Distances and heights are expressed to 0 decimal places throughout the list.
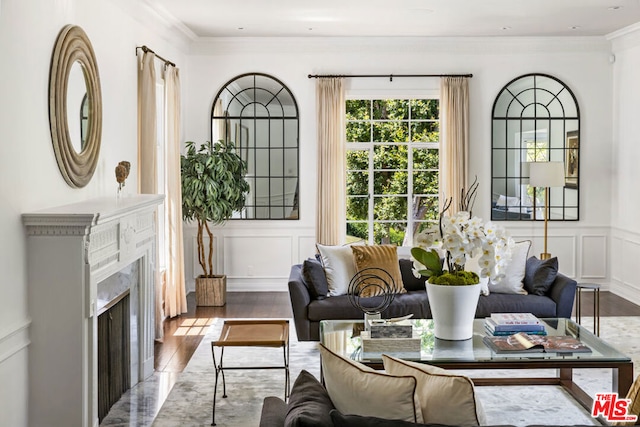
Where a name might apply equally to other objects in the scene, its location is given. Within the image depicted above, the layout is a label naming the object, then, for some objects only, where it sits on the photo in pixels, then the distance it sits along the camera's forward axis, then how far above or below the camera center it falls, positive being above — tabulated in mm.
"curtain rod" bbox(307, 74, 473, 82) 8938 +1390
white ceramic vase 4340 -678
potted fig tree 8008 -5
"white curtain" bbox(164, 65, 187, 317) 7457 -156
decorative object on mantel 5363 +148
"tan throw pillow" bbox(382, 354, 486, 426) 2365 -669
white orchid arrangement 4293 -322
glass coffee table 3986 -882
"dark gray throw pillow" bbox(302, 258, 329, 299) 6082 -709
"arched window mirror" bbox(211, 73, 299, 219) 9047 +702
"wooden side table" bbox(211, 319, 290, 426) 4566 -900
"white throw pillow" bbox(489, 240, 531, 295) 6301 -712
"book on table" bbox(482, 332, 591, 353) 4113 -852
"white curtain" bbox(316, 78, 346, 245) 8922 +445
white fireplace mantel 3885 -627
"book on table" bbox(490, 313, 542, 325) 4471 -768
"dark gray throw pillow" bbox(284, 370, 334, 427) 2207 -679
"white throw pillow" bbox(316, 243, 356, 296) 6227 -630
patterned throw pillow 6246 -592
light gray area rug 4547 -1345
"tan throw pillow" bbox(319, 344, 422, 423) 2377 -648
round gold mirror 4410 +547
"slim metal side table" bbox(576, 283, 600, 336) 6289 -988
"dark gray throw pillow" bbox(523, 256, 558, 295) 6223 -708
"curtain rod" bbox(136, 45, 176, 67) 6525 +1281
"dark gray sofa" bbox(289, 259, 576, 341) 5961 -911
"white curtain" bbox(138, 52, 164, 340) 6496 +487
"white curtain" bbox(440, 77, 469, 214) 8914 +779
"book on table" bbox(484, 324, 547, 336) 4418 -825
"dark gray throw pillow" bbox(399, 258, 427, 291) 6523 -773
